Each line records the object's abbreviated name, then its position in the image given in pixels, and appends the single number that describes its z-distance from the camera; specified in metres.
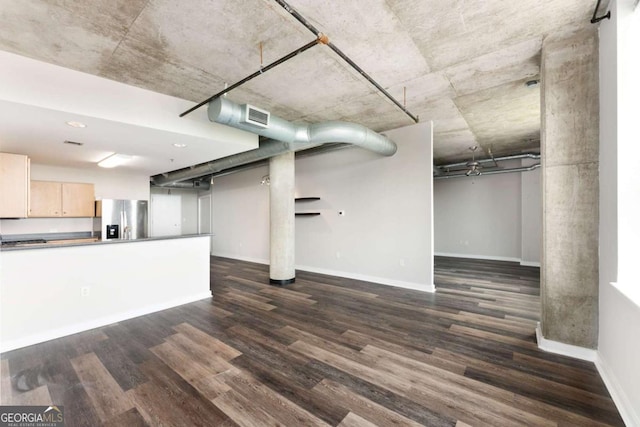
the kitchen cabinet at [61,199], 4.97
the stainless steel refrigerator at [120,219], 5.86
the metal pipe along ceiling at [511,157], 6.81
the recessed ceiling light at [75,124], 2.88
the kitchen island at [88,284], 2.79
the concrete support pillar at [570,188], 2.38
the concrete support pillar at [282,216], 5.33
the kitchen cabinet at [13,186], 3.89
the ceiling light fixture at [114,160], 4.46
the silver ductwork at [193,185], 8.82
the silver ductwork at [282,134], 2.89
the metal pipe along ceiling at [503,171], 6.92
